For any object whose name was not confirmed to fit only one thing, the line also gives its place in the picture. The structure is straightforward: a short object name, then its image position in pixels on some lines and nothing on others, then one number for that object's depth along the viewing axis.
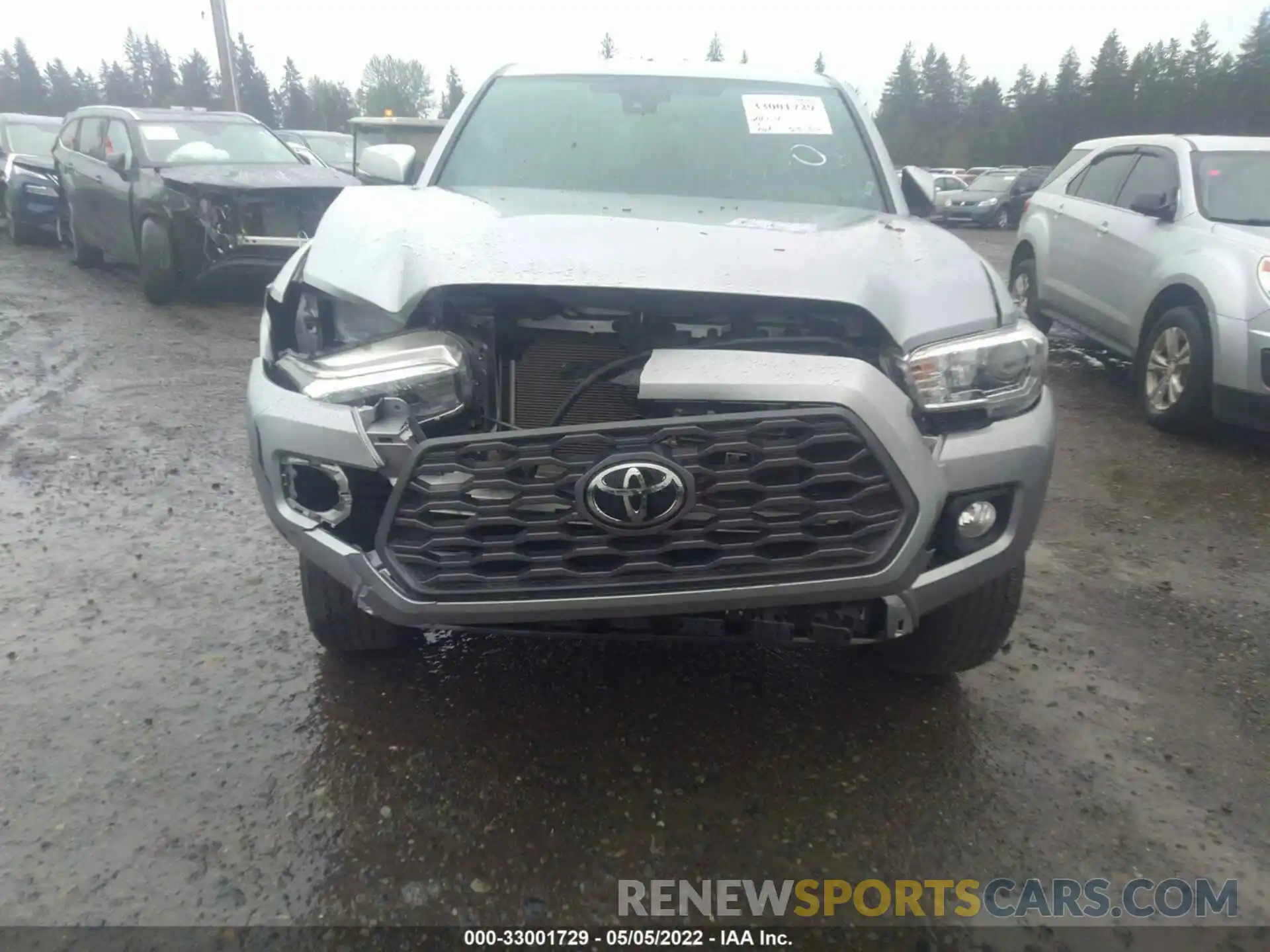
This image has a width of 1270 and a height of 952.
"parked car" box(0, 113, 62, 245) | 11.51
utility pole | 16.94
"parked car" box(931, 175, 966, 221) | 23.48
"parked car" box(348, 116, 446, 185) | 13.98
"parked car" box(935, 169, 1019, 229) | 22.56
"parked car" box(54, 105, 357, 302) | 7.53
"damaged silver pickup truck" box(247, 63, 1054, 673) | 1.96
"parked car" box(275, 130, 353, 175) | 15.41
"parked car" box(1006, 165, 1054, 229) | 21.53
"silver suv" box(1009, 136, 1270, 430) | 4.74
